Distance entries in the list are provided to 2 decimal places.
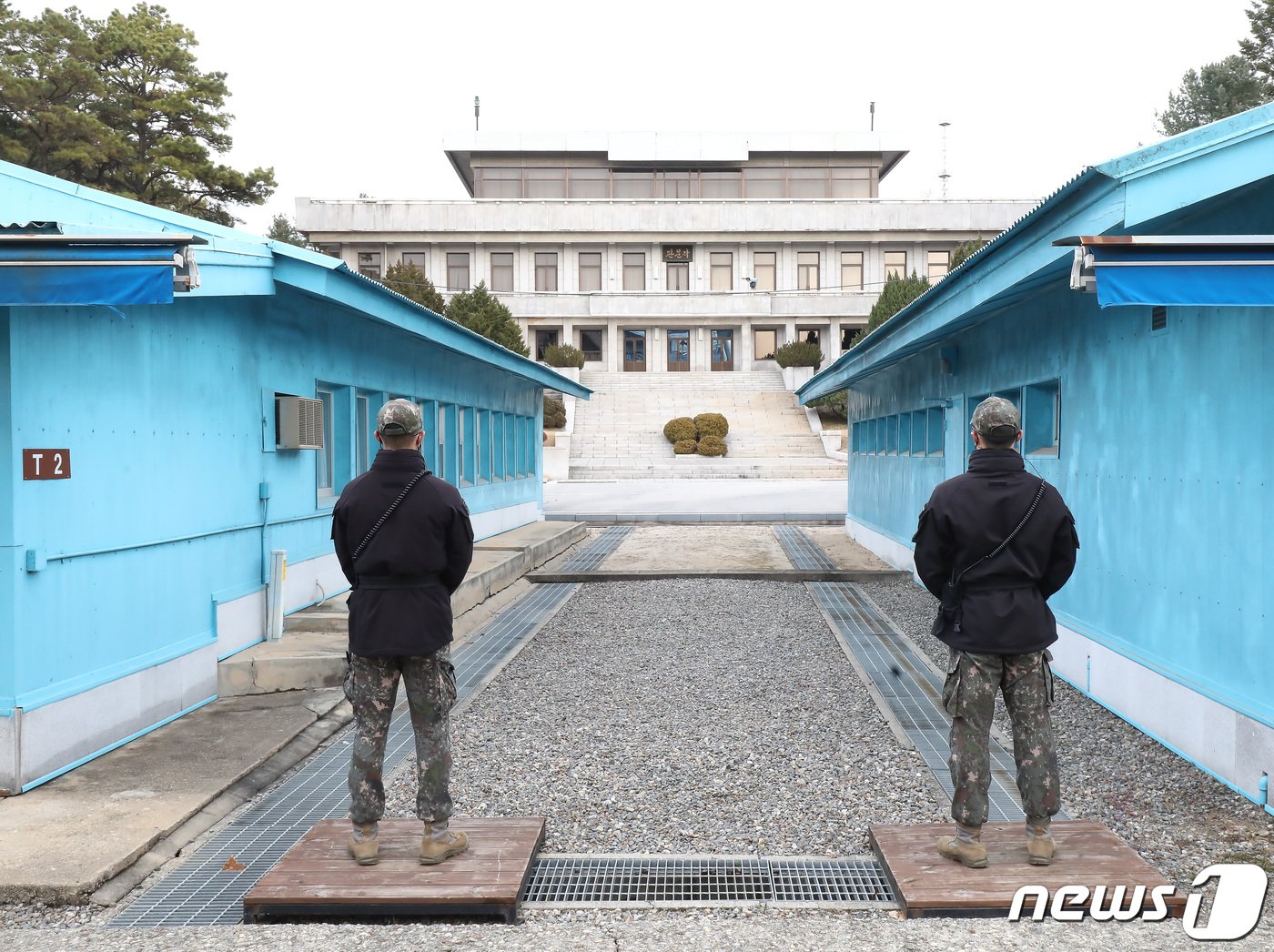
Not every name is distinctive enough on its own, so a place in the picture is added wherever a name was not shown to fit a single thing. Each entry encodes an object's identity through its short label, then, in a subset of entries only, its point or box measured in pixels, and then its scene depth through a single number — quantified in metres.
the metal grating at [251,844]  4.12
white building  55.22
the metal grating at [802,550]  15.60
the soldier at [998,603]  4.09
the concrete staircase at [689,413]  38.59
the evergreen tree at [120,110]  35.84
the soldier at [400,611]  4.18
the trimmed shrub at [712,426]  41.12
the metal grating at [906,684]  5.73
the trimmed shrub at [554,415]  42.72
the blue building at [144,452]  5.37
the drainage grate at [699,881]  4.21
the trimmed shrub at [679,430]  41.00
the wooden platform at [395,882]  3.97
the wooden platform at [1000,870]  3.94
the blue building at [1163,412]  4.59
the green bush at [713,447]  39.78
